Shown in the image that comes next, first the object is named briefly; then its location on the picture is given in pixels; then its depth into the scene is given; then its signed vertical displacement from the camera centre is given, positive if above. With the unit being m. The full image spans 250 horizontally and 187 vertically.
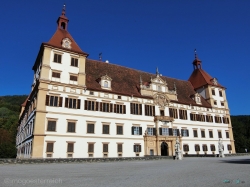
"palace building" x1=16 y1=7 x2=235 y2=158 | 29.55 +5.63
